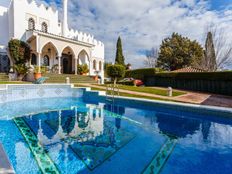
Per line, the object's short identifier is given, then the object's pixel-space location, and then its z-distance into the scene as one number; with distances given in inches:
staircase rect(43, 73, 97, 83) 744.6
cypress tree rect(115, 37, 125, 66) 1761.1
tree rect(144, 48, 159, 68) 1777.1
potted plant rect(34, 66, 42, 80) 686.5
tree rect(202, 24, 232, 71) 1011.9
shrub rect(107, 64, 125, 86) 863.1
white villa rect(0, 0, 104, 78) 817.5
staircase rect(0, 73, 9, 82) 691.1
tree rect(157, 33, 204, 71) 1403.8
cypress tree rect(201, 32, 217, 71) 1015.6
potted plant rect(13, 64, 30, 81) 719.4
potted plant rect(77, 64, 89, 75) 996.6
